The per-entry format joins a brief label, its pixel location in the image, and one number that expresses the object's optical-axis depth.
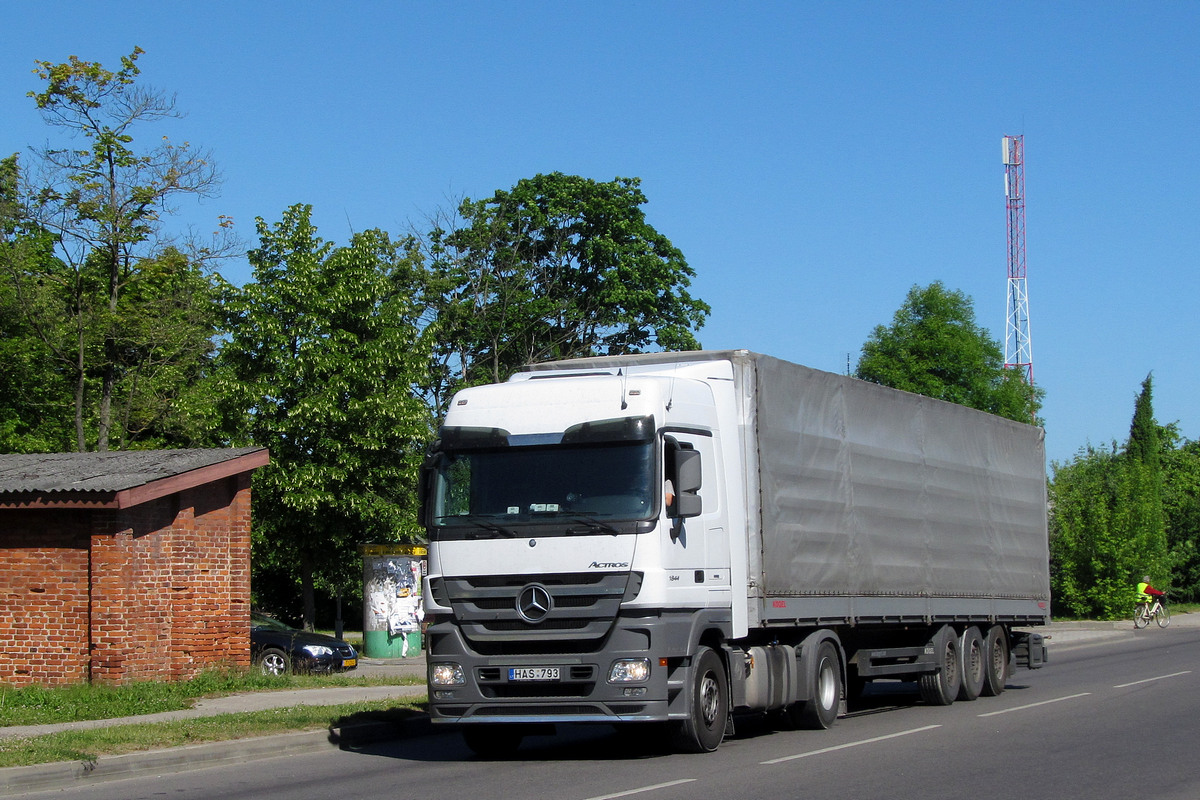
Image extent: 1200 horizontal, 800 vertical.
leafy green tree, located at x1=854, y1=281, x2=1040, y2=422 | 60.66
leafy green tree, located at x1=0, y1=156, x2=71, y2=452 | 33.88
